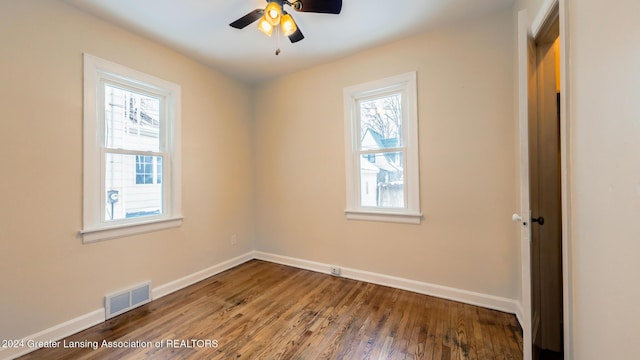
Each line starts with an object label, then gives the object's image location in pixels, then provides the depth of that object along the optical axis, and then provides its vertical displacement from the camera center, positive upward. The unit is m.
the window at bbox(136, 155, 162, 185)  2.49 +0.14
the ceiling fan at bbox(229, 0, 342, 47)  1.67 +1.25
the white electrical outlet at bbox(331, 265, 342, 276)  2.93 -1.12
